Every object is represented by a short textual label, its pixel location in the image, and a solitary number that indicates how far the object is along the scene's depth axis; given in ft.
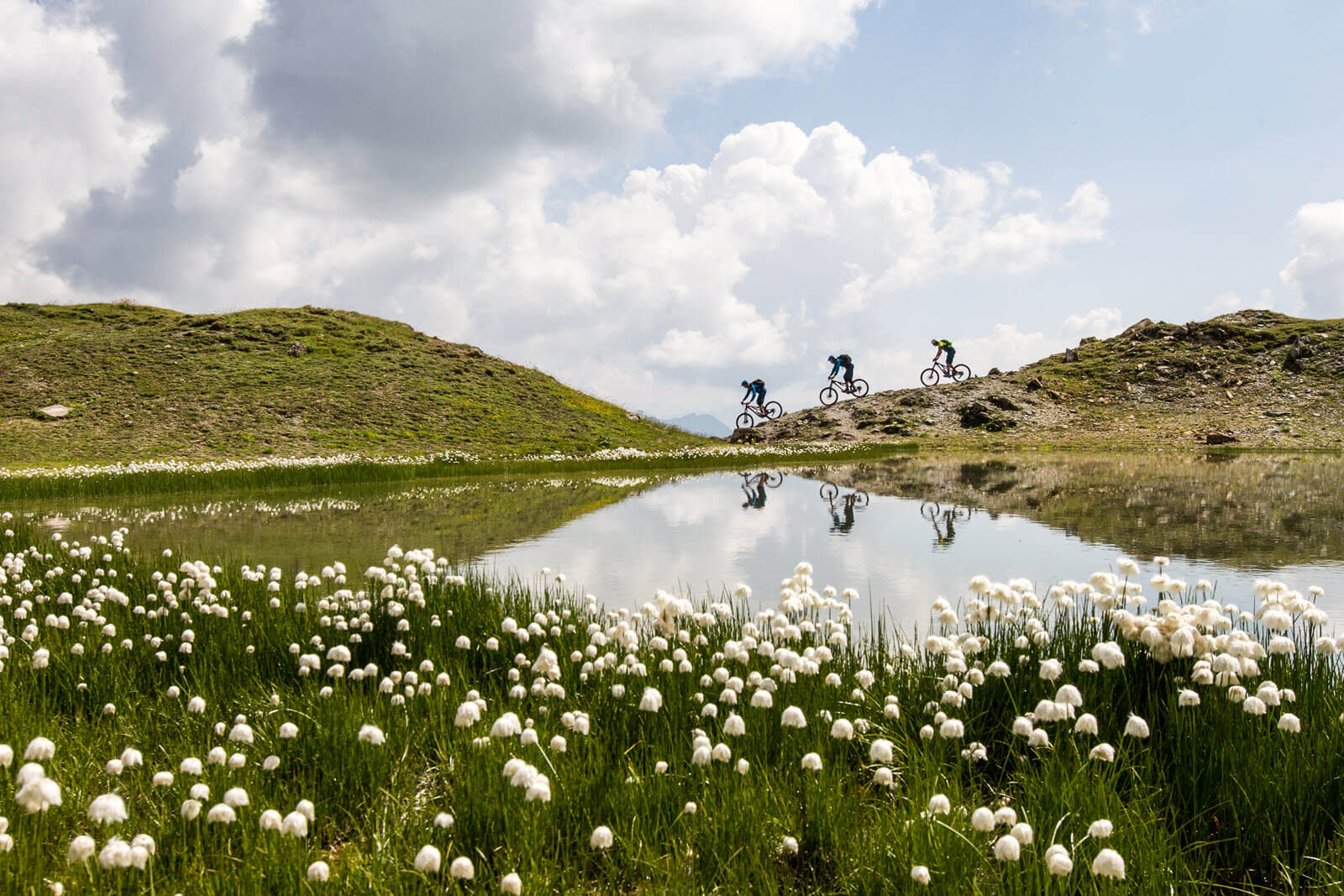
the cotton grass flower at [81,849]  10.73
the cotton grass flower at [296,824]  11.30
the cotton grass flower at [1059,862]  10.19
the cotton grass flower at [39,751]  11.74
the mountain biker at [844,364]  193.98
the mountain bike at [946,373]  217.77
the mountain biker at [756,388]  186.09
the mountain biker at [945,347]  208.74
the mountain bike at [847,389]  201.67
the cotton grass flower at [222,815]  12.07
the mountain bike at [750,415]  193.77
